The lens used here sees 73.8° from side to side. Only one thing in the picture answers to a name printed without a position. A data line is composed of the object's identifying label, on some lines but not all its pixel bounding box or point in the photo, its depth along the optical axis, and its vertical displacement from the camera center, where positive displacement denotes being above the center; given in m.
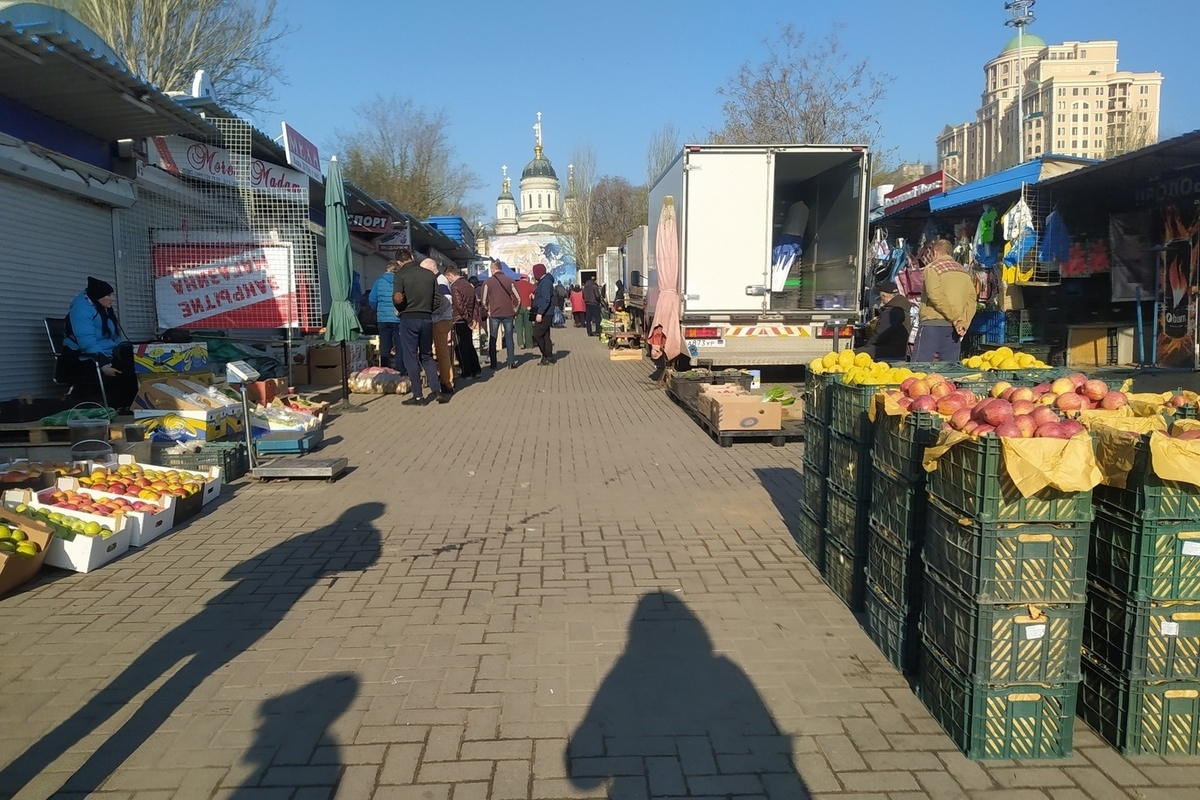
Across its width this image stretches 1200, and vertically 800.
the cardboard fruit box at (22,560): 4.54 -1.40
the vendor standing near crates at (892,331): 9.46 -0.23
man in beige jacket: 9.02 +0.03
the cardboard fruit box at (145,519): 5.50 -1.42
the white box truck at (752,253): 11.12 +0.84
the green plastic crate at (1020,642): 2.92 -1.22
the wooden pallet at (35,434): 6.86 -0.99
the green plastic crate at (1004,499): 2.87 -0.68
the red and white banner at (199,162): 10.70 +2.07
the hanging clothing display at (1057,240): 12.02 +1.05
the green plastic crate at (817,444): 4.78 -0.81
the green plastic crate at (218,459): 7.14 -1.29
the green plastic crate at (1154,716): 2.94 -1.51
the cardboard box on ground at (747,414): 8.96 -1.14
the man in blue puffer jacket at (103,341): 8.37 -0.26
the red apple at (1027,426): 2.98 -0.43
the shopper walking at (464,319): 14.83 -0.09
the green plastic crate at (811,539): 4.93 -1.46
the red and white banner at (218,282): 10.82 +0.47
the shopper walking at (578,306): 34.97 +0.34
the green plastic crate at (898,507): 3.49 -0.89
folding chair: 8.46 -0.52
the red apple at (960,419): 3.18 -0.43
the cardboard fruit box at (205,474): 6.53 -1.35
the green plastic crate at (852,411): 4.12 -0.54
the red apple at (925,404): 3.54 -0.41
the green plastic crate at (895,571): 3.53 -1.19
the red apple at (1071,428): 2.95 -0.44
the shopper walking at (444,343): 12.20 -0.44
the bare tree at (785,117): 21.95 +5.43
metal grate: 10.71 +0.88
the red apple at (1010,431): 2.95 -0.45
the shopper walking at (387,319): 14.29 -0.07
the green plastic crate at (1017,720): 2.98 -1.53
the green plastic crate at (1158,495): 2.78 -0.65
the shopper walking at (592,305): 26.85 +0.30
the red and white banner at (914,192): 14.12 +2.19
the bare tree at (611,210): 57.31 +7.49
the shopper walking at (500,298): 16.44 +0.33
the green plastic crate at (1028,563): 2.89 -0.91
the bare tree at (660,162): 40.00 +7.61
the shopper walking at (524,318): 22.19 -0.12
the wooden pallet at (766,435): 8.95 -1.39
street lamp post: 56.53 +22.40
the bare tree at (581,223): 55.84 +6.42
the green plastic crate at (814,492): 4.85 -1.12
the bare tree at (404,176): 33.78 +6.09
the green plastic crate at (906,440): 3.38 -0.57
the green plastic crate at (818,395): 4.77 -0.52
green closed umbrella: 11.03 +0.73
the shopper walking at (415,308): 11.49 +0.10
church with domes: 96.62 +14.61
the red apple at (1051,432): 2.93 -0.45
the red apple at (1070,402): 3.63 -0.42
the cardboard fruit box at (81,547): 5.00 -1.45
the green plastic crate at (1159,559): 2.82 -0.88
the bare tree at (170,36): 22.92 +8.47
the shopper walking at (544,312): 17.25 +0.04
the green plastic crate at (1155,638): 2.86 -1.19
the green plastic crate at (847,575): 4.33 -1.47
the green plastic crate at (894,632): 3.62 -1.49
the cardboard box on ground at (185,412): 7.65 -0.94
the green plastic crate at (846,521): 4.24 -1.15
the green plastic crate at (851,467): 4.17 -0.84
